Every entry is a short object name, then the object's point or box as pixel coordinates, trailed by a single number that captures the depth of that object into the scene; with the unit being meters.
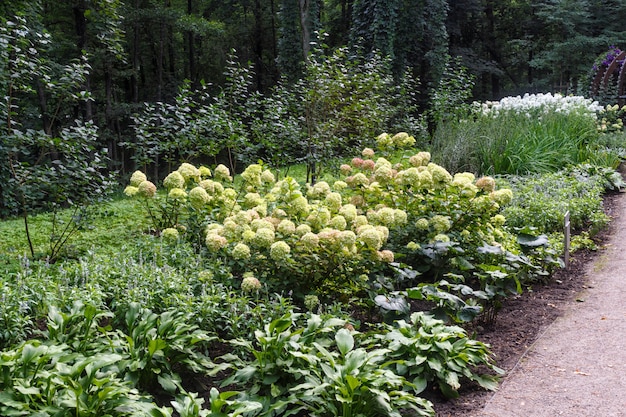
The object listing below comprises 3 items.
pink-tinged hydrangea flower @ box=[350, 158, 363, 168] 4.79
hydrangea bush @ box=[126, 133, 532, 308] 3.35
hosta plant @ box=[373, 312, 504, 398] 2.73
